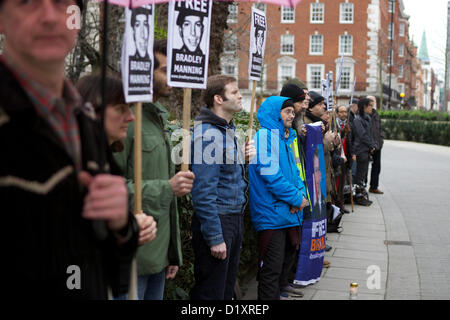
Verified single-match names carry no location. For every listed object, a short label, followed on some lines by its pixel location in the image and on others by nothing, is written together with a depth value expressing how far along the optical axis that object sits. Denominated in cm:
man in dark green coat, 318
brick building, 5803
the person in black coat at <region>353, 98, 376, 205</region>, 1195
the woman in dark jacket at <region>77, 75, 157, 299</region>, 246
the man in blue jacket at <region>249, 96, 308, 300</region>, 516
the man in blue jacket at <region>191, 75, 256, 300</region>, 408
